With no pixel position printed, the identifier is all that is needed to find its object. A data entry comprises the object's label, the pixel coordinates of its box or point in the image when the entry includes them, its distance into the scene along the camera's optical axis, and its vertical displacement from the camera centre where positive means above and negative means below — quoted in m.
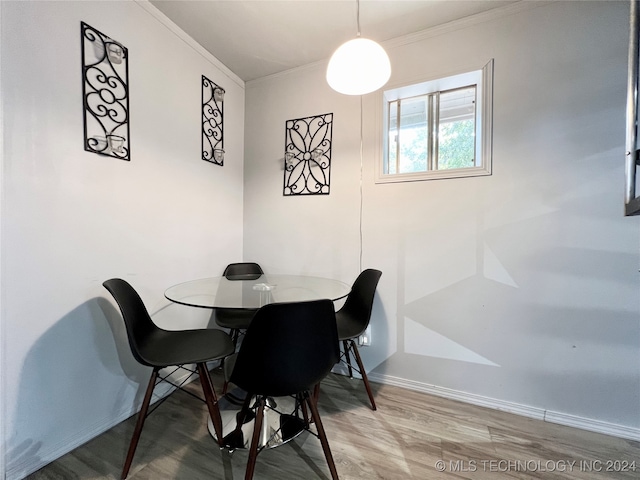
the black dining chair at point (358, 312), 1.78 -0.60
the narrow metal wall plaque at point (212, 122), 2.25 +0.99
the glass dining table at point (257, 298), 1.43 -0.38
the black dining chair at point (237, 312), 1.94 -0.66
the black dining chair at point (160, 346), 1.27 -0.63
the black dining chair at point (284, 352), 1.02 -0.50
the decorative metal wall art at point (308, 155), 2.35 +0.72
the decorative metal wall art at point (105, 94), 1.47 +0.83
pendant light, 1.31 +0.87
